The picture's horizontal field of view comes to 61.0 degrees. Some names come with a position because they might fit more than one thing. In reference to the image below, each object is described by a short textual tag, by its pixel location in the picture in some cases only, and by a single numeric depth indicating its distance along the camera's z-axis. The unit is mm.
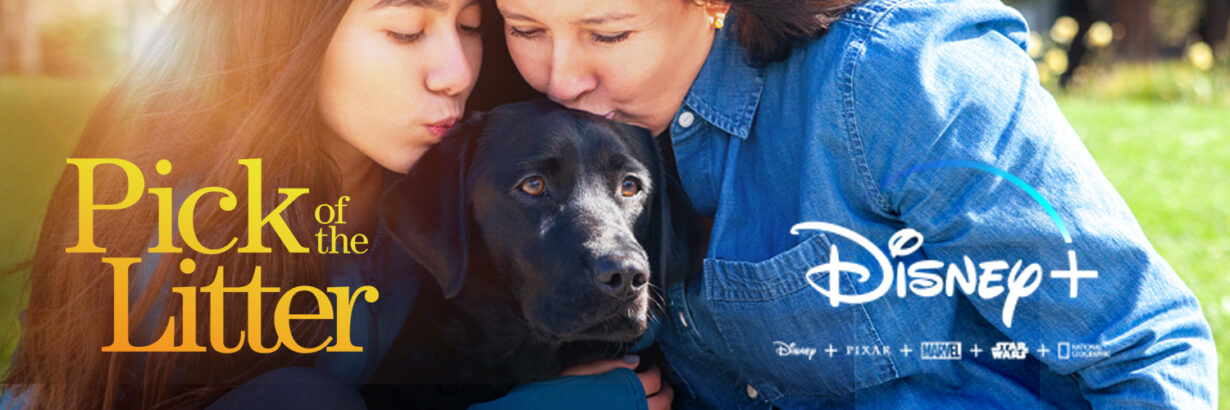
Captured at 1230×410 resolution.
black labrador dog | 2070
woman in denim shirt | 2035
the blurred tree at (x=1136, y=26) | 10883
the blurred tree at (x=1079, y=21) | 12070
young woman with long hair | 2166
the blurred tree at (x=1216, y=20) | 11273
